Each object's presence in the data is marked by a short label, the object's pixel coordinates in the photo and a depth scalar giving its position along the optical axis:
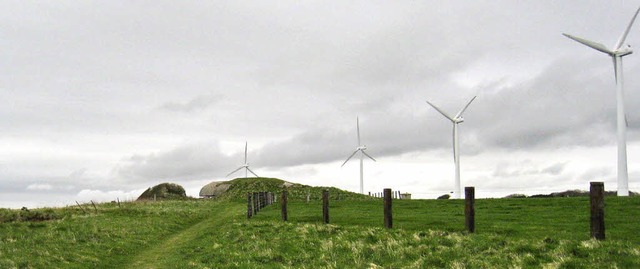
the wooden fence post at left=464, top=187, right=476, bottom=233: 21.83
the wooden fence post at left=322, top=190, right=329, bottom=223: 30.06
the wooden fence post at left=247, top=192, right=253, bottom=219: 39.19
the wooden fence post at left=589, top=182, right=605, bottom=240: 18.00
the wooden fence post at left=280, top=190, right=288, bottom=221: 33.76
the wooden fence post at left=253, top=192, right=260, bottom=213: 43.88
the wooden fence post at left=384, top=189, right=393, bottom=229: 25.16
